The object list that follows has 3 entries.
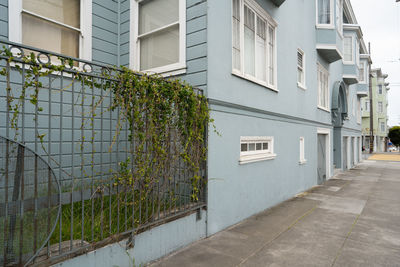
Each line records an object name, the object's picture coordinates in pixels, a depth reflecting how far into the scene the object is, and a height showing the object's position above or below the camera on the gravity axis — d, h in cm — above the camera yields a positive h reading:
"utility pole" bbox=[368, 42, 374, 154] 2934 +213
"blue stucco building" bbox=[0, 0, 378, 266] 418 +160
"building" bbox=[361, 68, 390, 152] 3864 +561
